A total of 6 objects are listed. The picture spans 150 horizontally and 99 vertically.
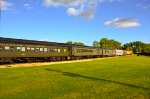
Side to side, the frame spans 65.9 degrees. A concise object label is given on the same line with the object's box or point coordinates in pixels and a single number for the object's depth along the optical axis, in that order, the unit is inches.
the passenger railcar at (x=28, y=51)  660.4
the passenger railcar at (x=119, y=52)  1961.1
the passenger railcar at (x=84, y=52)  1067.1
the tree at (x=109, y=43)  3550.6
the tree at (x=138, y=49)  3580.8
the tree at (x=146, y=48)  3480.1
